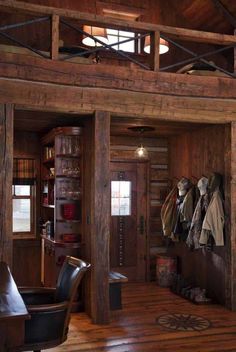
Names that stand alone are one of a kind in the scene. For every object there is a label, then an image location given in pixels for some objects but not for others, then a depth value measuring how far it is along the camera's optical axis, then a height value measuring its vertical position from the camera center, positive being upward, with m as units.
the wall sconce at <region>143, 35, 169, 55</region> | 5.84 +2.25
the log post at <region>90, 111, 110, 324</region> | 4.62 -0.16
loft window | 6.59 +2.56
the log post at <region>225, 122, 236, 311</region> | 5.14 -0.30
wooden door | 6.73 -0.35
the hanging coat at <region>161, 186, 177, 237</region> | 6.29 -0.26
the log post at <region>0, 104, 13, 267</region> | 4.27 +0.18
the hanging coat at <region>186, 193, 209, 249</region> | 5.46 -0.28
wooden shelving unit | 5.10 +0.03
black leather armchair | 2.87 -0.87
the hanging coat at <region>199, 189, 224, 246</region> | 5.16 -0.30
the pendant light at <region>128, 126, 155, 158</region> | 5.96 +0.89
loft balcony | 4.34 +1.36
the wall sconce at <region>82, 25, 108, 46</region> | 5.38 +2.27
